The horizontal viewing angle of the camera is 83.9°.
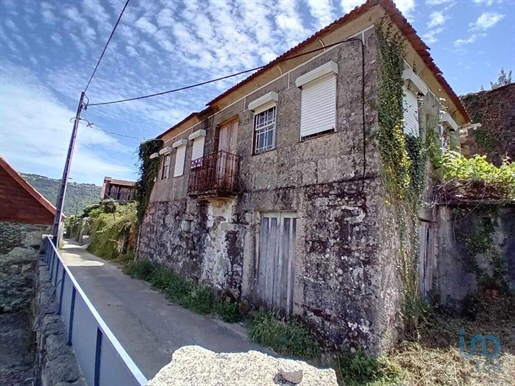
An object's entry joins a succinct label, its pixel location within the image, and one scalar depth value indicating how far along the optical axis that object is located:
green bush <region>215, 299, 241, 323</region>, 7.17
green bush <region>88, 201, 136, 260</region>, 16.75
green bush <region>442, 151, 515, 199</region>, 6.82
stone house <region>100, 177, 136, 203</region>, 35.09
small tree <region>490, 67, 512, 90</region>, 16.50
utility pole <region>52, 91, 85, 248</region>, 9.95
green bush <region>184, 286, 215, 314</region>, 7.80
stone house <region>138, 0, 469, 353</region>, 5.17
